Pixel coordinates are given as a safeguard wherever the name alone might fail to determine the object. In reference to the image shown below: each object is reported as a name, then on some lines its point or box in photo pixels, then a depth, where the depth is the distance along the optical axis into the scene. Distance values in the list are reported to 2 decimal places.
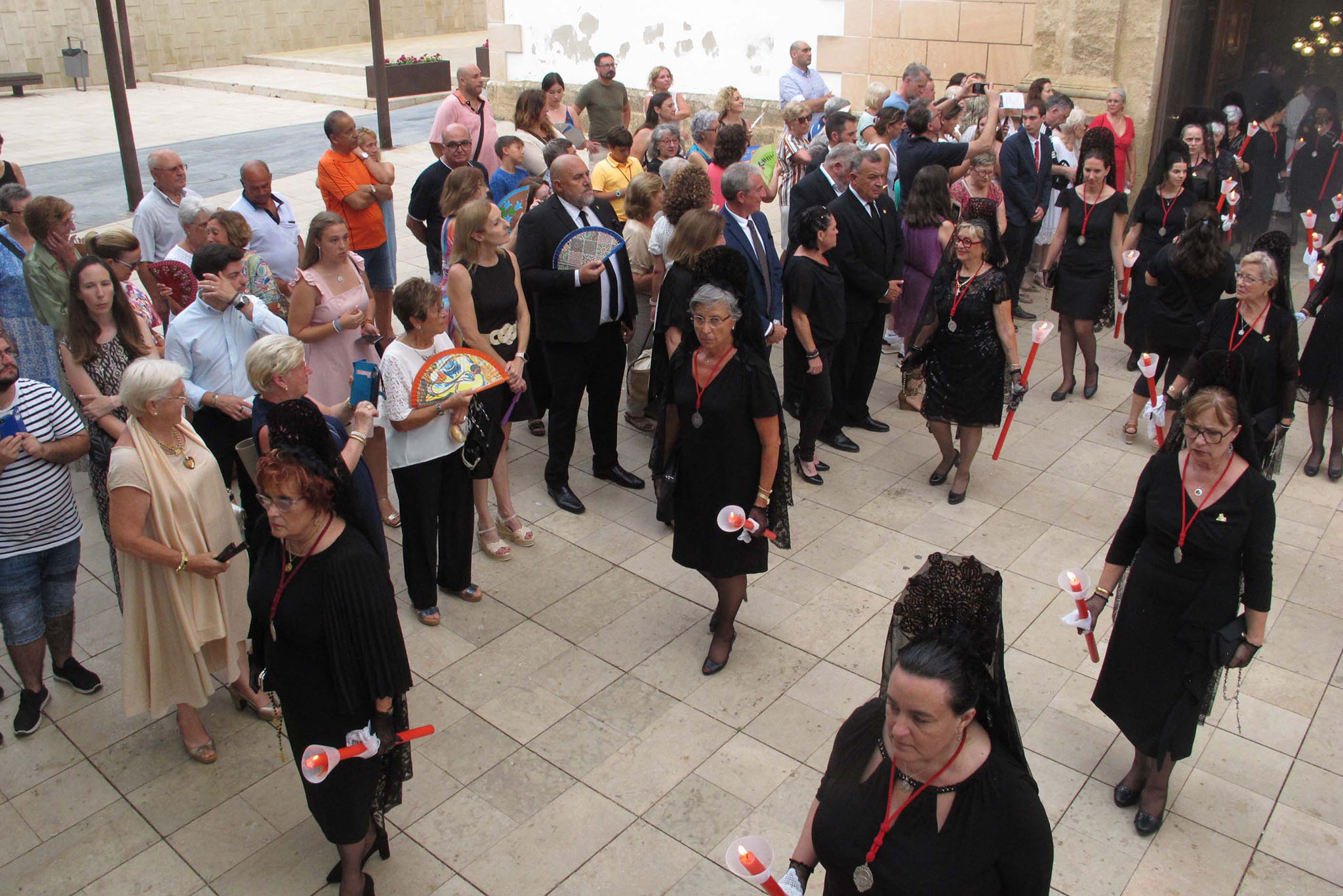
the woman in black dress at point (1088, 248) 7.98
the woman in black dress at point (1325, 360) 7.06
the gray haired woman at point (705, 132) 9.00
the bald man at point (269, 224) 7.09
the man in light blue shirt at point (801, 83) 12.45
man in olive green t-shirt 12.30
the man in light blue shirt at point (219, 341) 5.27
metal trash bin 22.81
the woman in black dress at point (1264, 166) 11.80
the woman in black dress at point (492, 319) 5.88
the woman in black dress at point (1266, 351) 6.02
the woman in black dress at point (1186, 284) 7.04
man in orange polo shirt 8.17
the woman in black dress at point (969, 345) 6.58
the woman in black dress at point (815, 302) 6.64
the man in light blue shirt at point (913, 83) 10.62
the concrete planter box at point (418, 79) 20.69
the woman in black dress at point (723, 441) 4.93
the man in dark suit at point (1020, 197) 9.44
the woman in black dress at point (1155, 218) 8.02
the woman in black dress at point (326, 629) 3.54
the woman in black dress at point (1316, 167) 12.49
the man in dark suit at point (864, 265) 7.05
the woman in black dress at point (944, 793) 2.70
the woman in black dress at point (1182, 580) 4.03
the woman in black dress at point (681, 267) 5.96
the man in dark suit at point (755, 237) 6.58
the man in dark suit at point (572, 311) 6.45
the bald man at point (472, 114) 9.67
